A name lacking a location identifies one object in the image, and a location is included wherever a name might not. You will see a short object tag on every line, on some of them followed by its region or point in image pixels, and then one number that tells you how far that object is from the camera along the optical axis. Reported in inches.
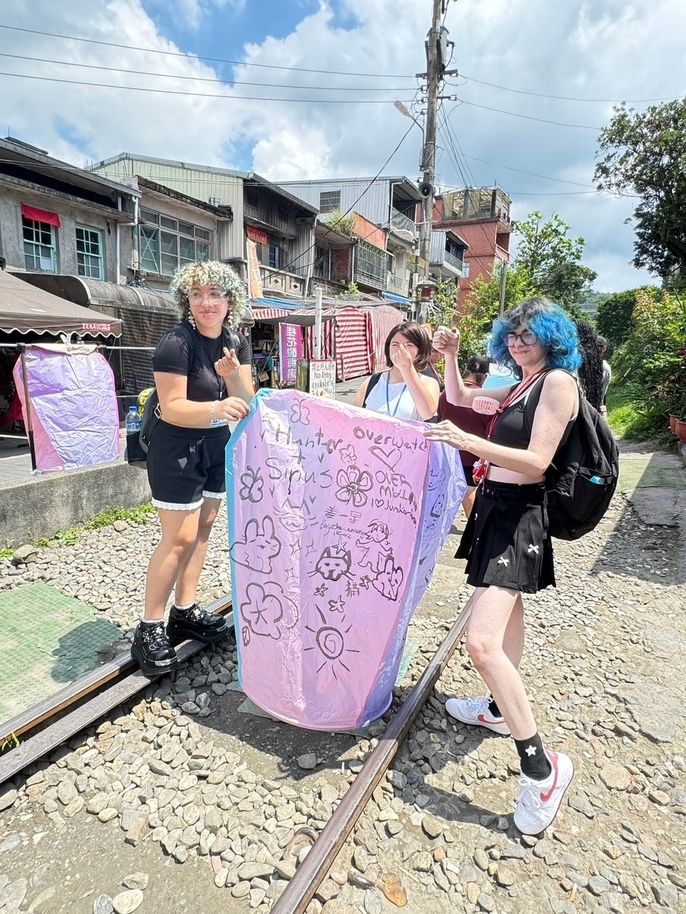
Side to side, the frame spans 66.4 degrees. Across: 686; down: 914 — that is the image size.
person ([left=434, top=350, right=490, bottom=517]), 156.6
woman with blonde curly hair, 104.5
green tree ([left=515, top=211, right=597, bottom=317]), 1402.6
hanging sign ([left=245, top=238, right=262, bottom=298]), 677.9
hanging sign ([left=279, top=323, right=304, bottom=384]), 577.6
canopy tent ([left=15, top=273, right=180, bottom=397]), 481.7
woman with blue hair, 82.6
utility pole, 548.1
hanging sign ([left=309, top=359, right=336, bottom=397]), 403.2
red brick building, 1971.8
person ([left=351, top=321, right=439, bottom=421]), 125.3
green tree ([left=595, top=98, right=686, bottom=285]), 938.7
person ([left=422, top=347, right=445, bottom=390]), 140.4
